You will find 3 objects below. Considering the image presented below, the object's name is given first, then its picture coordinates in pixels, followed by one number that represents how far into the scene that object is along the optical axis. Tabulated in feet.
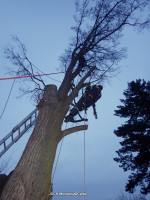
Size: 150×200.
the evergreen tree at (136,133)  35.09
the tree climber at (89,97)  15.59
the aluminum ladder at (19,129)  16.85
